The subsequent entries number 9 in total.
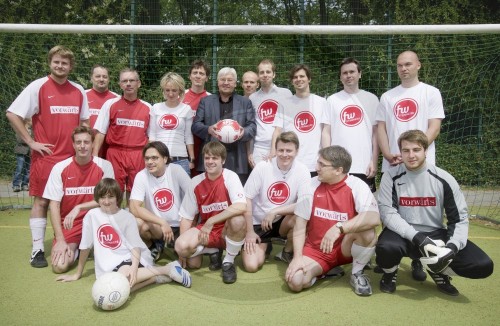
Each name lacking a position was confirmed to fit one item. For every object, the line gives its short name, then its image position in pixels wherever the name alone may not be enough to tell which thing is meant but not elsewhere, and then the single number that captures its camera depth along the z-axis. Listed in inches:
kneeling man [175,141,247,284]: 132.2
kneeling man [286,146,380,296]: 119.3
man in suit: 153.9
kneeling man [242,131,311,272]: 135.9
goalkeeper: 114.1
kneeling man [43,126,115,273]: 137.9
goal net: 250.1
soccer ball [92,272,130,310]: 105.2
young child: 120.4
